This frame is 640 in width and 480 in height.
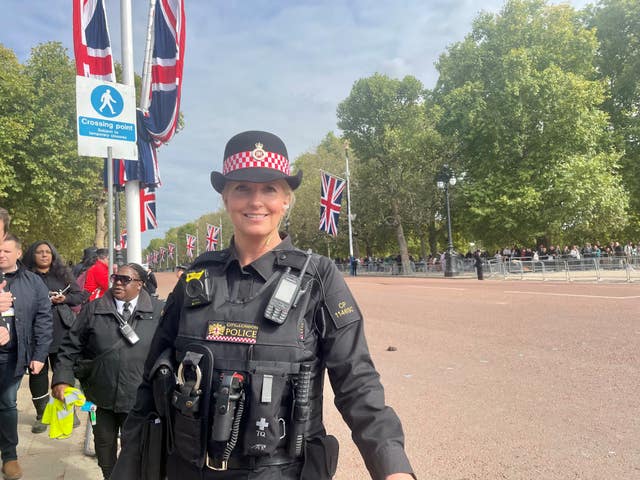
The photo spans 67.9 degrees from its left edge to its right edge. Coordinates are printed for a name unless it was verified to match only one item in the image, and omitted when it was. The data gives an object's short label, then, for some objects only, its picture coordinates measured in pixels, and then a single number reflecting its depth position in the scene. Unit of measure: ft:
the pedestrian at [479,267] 82.28
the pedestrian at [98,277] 23.30
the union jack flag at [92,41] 20.71
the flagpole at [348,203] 127.44
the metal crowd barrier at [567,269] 64.13
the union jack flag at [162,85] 23.77
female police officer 5.30
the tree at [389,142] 124.47
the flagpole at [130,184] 21.76
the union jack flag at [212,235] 127.31
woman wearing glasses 11.04
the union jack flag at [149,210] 39.86
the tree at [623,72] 100.17
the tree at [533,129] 86.22
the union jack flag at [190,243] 161.40
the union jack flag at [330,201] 95.55
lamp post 86.85
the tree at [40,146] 66.90
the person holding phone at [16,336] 12.55
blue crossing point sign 15.05
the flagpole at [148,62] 23.87
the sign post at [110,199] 12.98
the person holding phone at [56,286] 17.51
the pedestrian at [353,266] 124.16
